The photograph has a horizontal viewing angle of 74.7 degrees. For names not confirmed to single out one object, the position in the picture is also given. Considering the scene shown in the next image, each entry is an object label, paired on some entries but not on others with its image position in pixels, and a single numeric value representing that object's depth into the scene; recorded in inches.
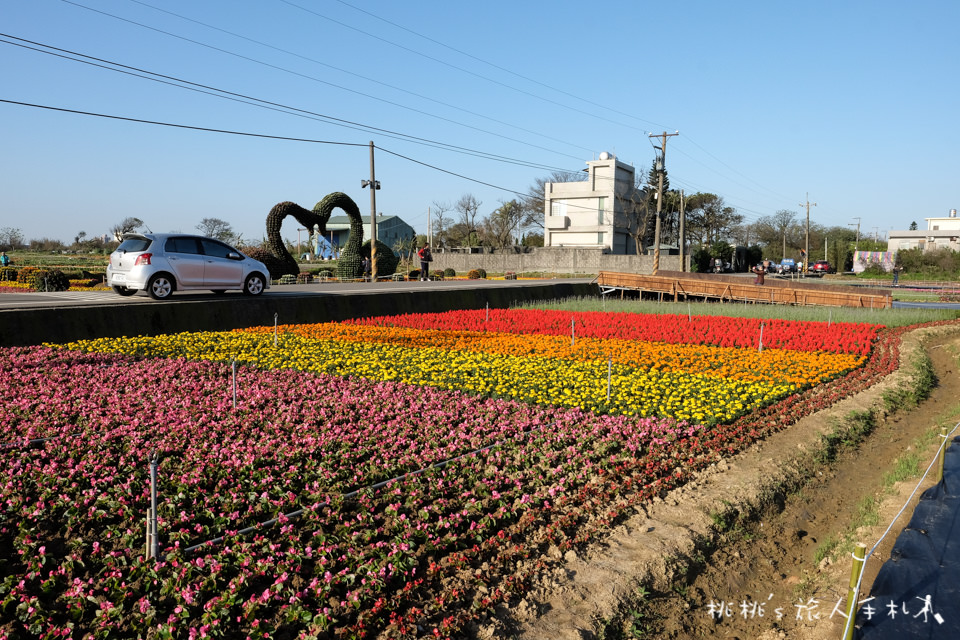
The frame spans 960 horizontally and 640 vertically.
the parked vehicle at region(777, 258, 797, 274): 2524.6
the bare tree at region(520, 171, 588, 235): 3469.5
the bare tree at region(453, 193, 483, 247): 3567.9
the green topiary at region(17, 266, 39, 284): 1131.6
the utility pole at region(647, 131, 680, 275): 1533.0
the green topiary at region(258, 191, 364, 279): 1390.3
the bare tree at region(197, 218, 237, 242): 3511.3
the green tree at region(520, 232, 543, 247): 3732.8
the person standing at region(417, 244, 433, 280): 1371.8
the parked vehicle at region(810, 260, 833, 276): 2459.4
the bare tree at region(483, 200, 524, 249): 3508.9
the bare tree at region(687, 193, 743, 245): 3459.6
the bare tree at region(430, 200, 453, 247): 3835.9
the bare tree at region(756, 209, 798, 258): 3932.1
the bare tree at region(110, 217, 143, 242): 2900.1
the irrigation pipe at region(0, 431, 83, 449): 247.3
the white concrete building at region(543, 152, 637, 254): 2610.7
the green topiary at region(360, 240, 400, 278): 1584.6
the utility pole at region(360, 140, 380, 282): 1371.8
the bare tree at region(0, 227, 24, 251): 3138.0
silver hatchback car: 595.2
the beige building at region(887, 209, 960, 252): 3614.7
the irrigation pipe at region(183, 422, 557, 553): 174.8
